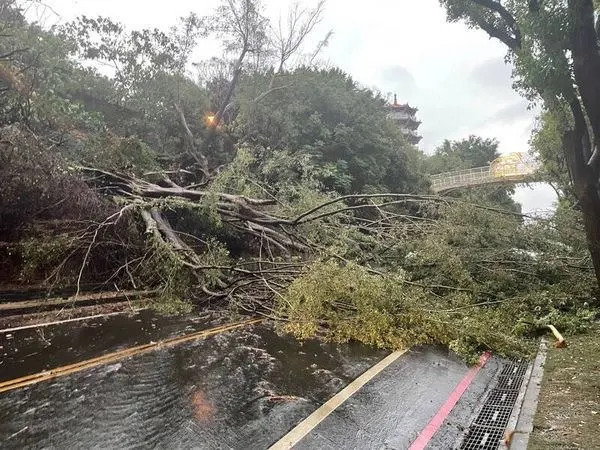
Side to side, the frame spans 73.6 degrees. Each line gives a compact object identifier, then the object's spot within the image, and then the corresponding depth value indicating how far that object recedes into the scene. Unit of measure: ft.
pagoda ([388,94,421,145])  183.83
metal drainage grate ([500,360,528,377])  16.26
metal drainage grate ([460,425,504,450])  10.58
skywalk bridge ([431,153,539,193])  98.68
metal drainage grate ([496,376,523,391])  14.63
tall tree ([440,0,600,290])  17.94
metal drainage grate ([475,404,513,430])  11.86
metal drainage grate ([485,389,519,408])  13.39
